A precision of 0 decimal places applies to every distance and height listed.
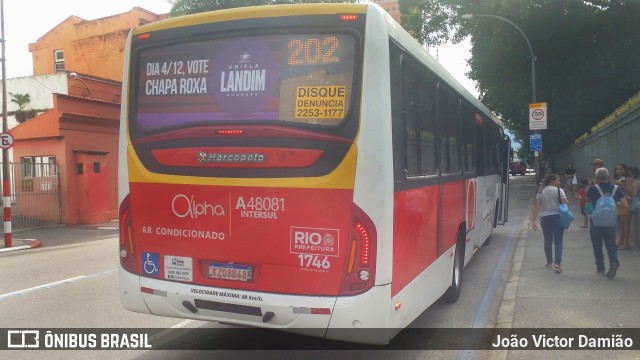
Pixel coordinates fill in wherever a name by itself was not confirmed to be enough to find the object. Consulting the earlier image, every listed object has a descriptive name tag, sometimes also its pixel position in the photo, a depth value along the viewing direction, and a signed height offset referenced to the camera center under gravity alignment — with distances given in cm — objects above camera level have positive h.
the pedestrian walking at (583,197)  1345 -82
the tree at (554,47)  2559 +582
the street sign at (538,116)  2175 +188
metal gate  1991 -76
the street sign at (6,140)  1546 +92
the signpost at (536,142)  2417 +97
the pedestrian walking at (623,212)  1056 -97
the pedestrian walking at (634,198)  1071 -71
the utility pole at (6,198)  1489 -69
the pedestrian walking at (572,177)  1758 -48
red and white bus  419 -2
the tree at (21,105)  2922 +357
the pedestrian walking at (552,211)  896 -77
